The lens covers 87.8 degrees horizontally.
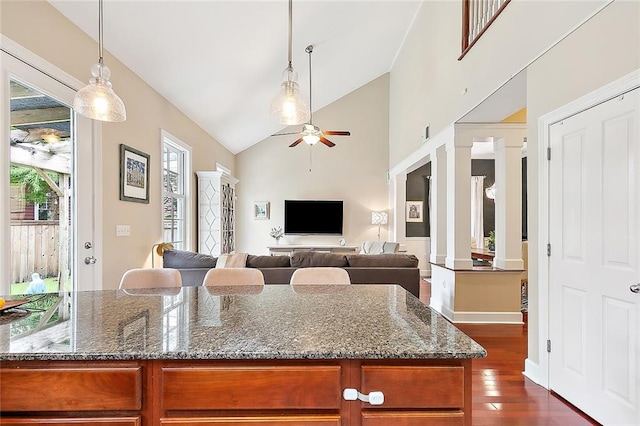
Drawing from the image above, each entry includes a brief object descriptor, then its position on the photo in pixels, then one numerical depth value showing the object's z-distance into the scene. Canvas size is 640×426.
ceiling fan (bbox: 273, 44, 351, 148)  4.98
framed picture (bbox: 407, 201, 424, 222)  7.97
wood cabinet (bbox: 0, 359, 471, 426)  0.98
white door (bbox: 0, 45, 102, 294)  2.35
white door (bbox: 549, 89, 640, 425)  1.83
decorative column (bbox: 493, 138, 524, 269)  4.07
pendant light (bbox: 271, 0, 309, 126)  1.87
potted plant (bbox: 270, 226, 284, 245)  7.66
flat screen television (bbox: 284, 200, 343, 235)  7.67
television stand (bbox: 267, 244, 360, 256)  7.27
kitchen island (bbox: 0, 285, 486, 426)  0.98
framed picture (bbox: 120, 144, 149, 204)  3.34
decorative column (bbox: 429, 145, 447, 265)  4.60
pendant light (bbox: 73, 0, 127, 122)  1.69
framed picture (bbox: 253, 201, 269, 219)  7.78
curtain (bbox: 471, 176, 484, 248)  7.66
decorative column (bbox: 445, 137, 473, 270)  3.96
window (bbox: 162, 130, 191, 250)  4.67
